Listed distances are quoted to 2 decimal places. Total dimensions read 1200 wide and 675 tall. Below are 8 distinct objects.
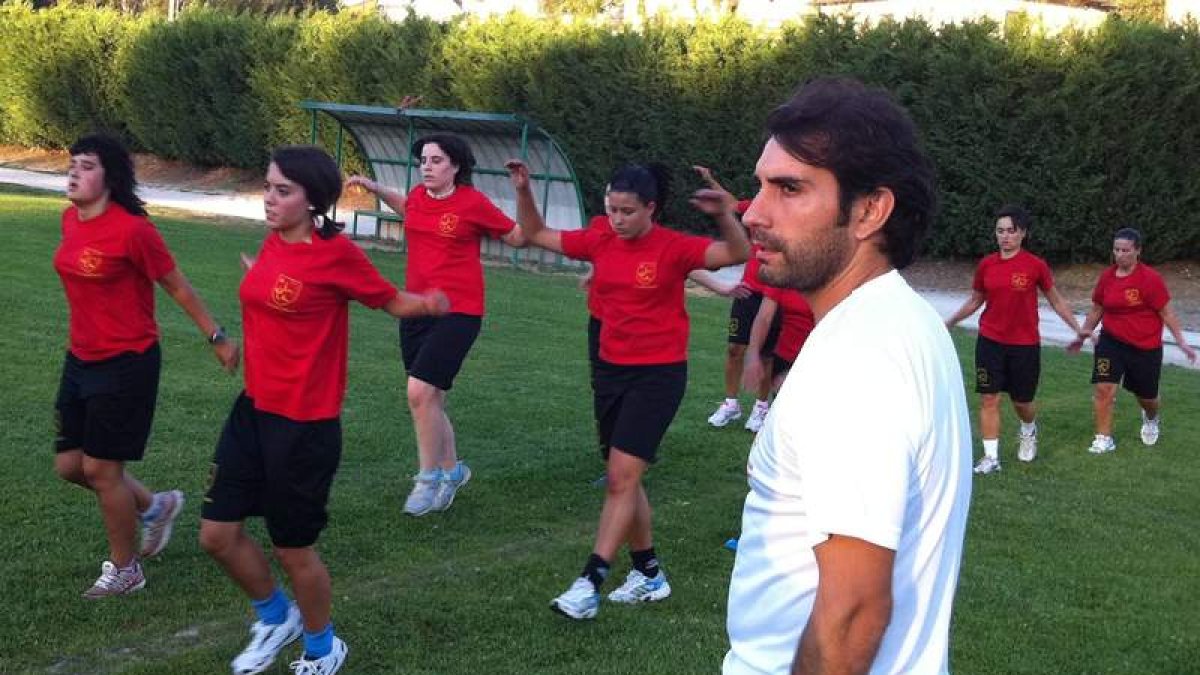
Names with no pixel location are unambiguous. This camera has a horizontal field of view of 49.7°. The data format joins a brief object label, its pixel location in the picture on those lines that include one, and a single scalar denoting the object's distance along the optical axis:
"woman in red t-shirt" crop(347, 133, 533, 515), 7.69
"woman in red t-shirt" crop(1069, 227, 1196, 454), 10.69
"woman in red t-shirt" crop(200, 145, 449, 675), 4.98
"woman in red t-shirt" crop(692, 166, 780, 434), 10.29
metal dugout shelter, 21.11
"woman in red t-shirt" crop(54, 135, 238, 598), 5.76
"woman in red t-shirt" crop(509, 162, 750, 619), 6.18
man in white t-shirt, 1.89
